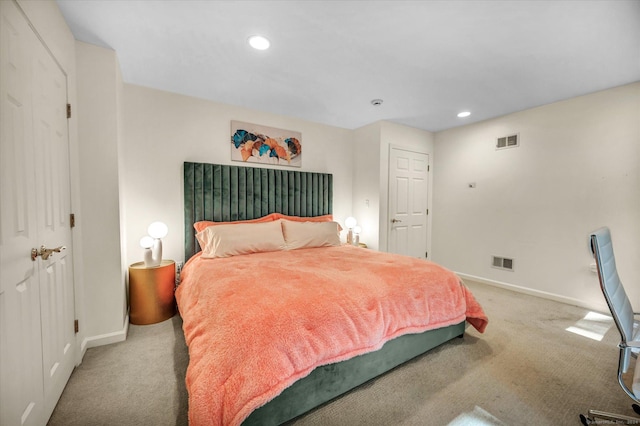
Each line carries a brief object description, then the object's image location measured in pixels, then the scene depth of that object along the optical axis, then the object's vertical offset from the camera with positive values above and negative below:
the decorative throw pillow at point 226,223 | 2.96 -0.22
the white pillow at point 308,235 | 3.17 -0.39
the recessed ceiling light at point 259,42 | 1.99 +1.30
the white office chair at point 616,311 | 1.16 -0.51
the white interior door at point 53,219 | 1.43 -0.11
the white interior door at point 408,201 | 4.19 +0.06
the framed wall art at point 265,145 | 3.37 +0.84
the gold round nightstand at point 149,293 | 2.44 -0.89
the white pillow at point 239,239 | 2.69 -0.40
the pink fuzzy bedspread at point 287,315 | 1.13 -0.68
